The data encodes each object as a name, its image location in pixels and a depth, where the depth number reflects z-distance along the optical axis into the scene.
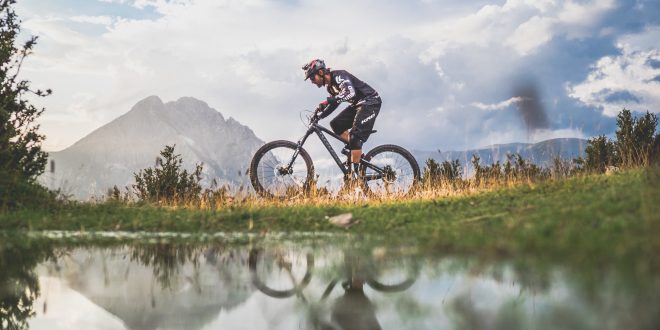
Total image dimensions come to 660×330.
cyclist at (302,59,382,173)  14.13
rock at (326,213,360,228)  10.01
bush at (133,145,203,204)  17.36
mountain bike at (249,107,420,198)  14.23
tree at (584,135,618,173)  21.17
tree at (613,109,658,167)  20.94
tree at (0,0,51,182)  13.60
